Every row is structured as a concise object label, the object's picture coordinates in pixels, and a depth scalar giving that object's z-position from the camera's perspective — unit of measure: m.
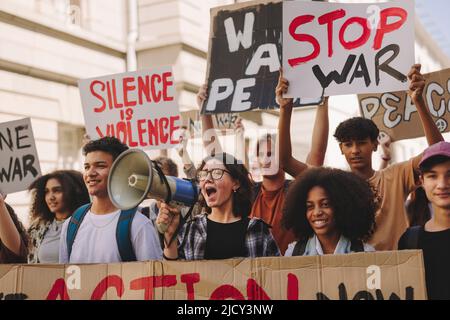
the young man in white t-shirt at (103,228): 2.61
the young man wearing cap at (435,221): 2.16
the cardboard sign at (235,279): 1.99
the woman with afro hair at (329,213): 2.49
